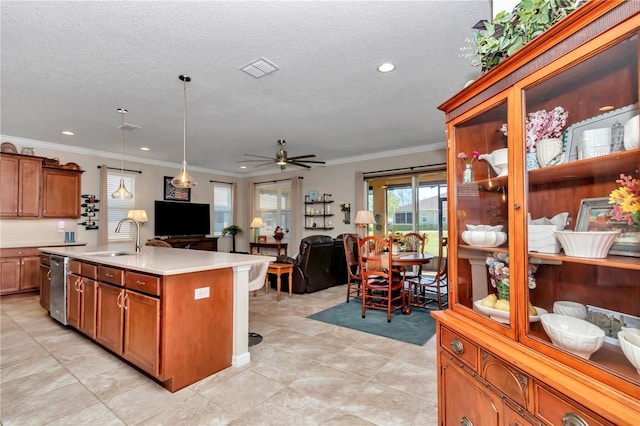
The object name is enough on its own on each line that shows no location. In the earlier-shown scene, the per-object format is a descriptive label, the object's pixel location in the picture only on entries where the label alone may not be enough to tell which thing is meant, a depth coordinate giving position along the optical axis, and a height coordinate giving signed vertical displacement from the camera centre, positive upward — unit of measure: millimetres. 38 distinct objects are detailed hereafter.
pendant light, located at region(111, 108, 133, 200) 4301 +362
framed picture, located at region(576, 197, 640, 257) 940 -32
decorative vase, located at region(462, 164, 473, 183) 1526 +207
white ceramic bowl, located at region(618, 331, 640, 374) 838 -378
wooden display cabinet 878 -113
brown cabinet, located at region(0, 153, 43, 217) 5301 +585
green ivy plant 1066 +710
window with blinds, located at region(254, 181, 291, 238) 8953 +365
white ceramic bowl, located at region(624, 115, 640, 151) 870 +232
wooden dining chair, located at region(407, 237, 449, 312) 4438 -1251
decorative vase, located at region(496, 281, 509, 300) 1300 -317
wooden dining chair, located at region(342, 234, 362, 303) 4676 -648
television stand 7539 -633
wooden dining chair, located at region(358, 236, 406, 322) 4121 -801
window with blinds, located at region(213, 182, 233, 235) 9023 +335
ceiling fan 5348 +1025
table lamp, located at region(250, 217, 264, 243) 8398 -161
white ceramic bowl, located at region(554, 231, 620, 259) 989 -90
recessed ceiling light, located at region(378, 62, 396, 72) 3040 +1486
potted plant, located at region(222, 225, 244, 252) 8938 -407
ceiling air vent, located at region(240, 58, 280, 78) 2979 +1477
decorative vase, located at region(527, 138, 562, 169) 1134 +237
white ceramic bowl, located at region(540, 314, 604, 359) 974 -391
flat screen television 7574 -41
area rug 3524 -1345
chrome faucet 3632 -310
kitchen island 2328 -782
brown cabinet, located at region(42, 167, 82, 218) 5754 +490
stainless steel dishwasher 3596 -841
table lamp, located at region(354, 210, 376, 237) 6473 -32
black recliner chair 5344 -832
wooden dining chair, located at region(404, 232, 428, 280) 4941 -464
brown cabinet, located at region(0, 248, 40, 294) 5184 -881
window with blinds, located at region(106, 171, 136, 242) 6859 +246
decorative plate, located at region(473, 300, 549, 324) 1145 -404
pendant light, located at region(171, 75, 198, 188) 3576 +429
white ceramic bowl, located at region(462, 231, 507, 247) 1300 -99
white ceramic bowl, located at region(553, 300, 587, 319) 1145 -352
